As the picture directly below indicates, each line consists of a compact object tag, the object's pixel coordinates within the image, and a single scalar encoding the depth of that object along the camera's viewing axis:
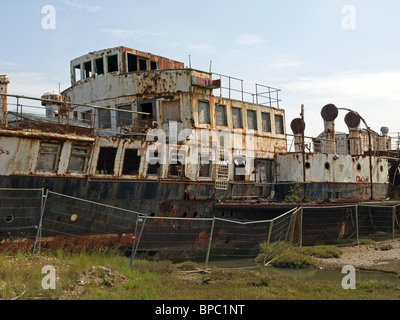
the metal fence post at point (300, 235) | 16.12
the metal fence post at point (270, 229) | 12.98
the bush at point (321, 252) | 15.33
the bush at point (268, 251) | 13.33
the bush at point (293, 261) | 13.48
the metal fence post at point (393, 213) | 19.23
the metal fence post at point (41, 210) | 11.08
